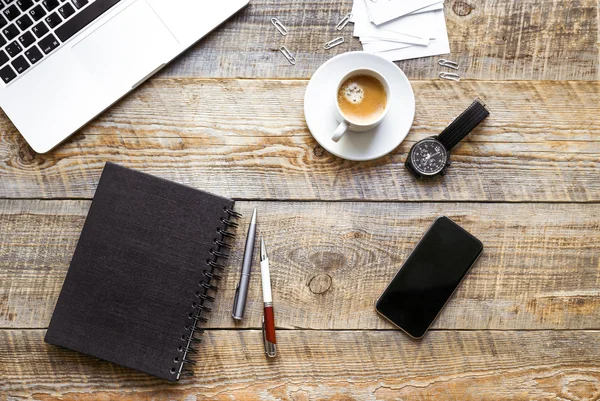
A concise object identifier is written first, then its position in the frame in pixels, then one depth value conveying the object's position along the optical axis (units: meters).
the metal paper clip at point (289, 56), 1.22
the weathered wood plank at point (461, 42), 1.22
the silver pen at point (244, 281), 1.19
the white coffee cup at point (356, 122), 1.13
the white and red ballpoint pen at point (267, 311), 1.19
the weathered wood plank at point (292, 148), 1.21
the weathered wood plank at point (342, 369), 1.19
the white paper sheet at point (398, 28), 1.22
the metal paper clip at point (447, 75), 1.22
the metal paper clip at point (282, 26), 1.23
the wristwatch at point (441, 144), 1.19
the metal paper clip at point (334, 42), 1.22
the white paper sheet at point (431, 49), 1.22
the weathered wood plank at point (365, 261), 1.20
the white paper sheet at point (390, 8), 1.21
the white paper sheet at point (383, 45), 1.22
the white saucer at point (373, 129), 1.19
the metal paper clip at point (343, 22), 1.22
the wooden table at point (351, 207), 1.20
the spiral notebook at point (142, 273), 1.16
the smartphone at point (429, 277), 1.20
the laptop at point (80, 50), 1.14
